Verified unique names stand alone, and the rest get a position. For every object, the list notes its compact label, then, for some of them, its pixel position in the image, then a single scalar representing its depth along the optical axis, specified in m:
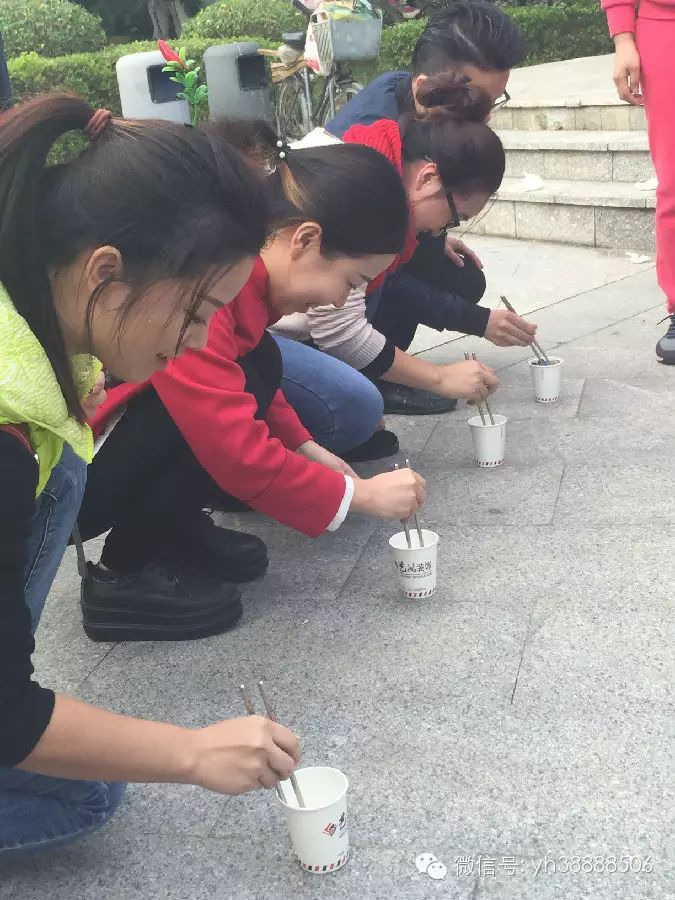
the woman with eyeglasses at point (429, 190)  2.85
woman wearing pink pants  3.64
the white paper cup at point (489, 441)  3.01
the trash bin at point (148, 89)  8.03
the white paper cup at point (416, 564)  2.31
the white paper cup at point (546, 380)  3.45
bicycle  8.57
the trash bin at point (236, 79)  8.36
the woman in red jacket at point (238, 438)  2.16
